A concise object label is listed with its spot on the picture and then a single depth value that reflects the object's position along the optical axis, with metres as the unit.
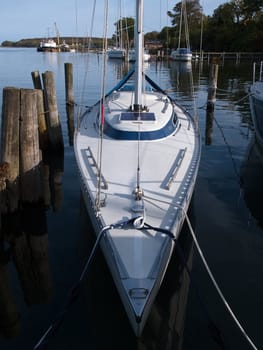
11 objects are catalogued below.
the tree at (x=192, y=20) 82.06
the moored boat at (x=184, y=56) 59.57
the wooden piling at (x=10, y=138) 7.93
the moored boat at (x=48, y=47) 119.72
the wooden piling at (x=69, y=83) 17.97
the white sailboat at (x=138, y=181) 4.86
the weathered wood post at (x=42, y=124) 11.74
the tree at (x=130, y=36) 75.03
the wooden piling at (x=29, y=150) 8.13
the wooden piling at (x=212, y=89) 19.58
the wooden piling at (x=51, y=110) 12.16
